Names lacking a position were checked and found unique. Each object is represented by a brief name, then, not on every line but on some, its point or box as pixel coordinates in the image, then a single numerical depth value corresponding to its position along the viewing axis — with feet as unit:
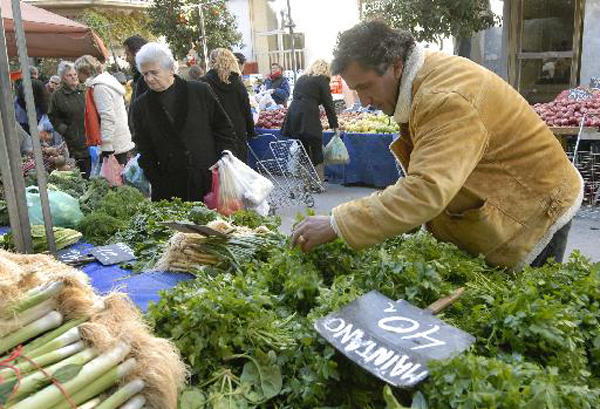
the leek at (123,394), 4.76
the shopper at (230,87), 23.18
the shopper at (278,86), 48.11
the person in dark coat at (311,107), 28.32
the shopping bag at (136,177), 18.19
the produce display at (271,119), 34.88
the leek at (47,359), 4.57
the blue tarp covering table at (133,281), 8.38
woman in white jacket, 22.44
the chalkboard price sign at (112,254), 10.34
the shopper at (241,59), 32.07
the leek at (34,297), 4.91
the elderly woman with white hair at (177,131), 14.66
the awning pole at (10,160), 8.86
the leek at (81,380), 4.42
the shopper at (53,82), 38.17
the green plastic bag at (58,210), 12.59
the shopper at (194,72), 30.51
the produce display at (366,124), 29.94
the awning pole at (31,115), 8.82
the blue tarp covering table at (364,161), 29.19
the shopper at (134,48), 18.89
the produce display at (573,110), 23.27
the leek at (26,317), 4.83
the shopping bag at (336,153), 29.50
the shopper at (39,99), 33.30
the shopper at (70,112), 27.30
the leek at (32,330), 4.83
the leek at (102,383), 4.70
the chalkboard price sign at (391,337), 5.02
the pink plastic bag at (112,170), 21.51
